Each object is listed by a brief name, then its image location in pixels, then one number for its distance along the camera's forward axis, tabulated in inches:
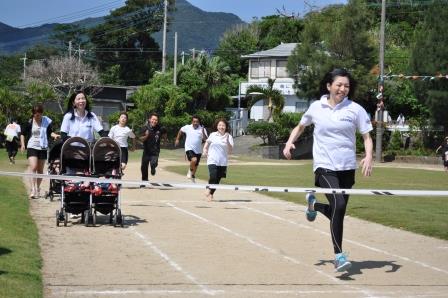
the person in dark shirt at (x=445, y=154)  1477.6
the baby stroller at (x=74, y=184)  466.0
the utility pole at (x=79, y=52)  3500.5
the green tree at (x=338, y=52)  2044.8
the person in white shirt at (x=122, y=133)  746.8
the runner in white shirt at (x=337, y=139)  340.2
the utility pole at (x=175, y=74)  2331.4
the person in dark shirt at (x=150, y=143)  756.0
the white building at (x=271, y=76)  2758.4
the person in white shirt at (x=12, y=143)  1208.2
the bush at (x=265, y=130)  2030.0
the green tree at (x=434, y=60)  1817.2
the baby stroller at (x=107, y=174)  469.7
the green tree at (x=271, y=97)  2294.5
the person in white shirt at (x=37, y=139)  621.9
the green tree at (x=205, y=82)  2319.1
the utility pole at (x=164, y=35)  2500.0
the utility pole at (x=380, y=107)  1770.4
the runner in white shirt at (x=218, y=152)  678.5
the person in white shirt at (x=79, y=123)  495.5
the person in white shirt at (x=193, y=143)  789.9
